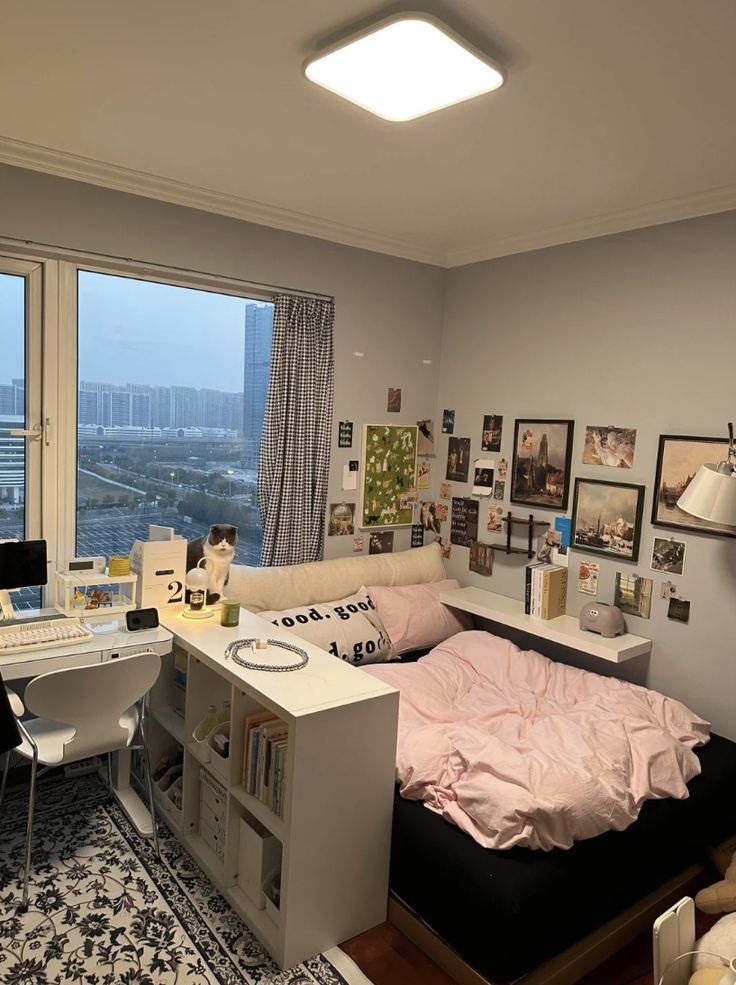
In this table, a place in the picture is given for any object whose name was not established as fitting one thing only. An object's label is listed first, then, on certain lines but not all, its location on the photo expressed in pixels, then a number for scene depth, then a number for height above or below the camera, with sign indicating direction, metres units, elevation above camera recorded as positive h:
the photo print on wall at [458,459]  4.00 -0.20
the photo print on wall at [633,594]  3.15 -0.73
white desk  2.36 -0.88
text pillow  3.22 -0.99
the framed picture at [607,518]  3.18 -0.40
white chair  2.20 -0.98
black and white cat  3.00 -0.62
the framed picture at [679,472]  2.88 -0.16
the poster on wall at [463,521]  3.97 -0.55
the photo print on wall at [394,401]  3.95 +0.11
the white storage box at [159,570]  2.92 -0.68
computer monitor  2.64 -0.63
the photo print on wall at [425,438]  4.11 -0.09
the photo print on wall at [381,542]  3.96 -0.69
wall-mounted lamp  2.59 -0.21
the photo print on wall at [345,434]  3.77 -0.09
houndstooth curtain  3.53 -0.07
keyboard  2.43 -0.84
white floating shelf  3.03 -0.92
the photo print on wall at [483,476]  3.87 -0.28
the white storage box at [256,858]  2.21 -1.42
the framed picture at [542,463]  3.47 -0.18
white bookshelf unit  2.06 -1.24
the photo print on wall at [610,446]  3.21 -0.07
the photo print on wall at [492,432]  3.82 -0.03
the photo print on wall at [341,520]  3.79 -0.56
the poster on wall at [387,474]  3.89 -0.30
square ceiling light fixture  1.67 +0.91
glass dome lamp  2.90 -0.76
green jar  2.80 -0.80
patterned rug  2.04 -1.63
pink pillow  3.52 -1.00
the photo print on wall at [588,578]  3.35 -0.70
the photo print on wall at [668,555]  3.02 -0.52
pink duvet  2.10 -1.12
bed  1.92 -1.36
